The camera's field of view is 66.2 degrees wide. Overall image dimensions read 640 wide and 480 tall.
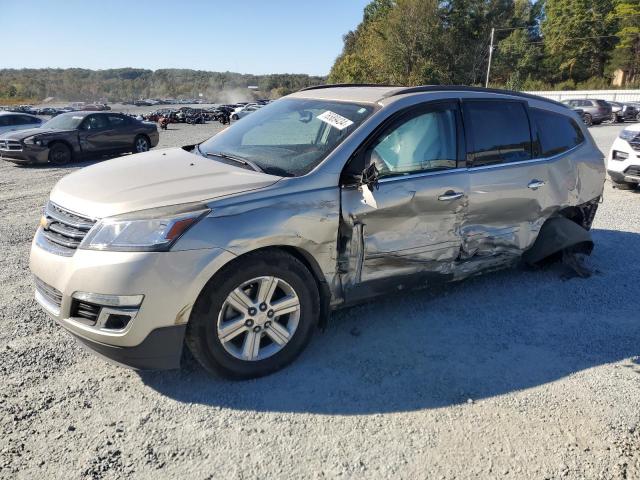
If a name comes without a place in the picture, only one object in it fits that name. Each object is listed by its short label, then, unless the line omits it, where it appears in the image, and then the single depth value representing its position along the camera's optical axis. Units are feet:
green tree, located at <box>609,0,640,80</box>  212.43
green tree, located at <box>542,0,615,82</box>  228.22
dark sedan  41.37
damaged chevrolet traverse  8.88
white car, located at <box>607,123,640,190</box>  27.78
